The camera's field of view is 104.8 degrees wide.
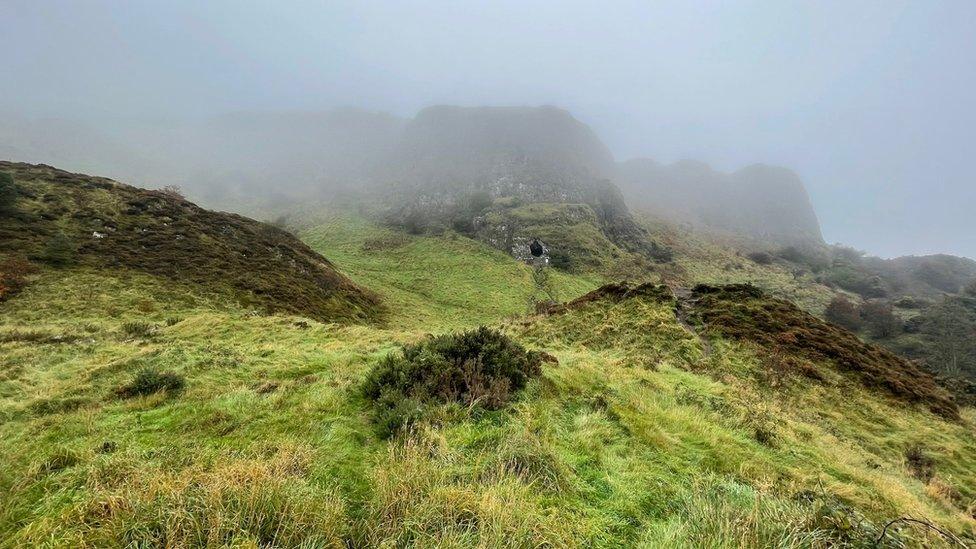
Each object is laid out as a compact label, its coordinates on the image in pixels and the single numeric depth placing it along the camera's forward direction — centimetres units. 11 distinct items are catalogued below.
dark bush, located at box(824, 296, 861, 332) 4931
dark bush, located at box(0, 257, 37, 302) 1822
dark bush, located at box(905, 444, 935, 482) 1058
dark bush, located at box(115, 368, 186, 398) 828
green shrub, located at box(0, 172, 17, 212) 2541
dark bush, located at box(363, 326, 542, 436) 722
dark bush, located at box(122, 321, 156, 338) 1570
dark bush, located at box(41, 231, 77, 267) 2209
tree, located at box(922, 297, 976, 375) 3891
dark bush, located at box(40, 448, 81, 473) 511
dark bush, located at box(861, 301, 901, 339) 4744
